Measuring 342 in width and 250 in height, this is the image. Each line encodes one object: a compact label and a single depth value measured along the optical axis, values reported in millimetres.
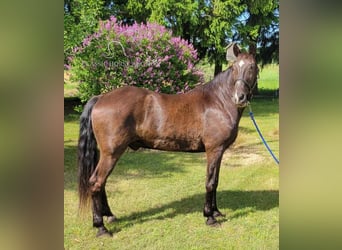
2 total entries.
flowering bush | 3793
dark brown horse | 2617
